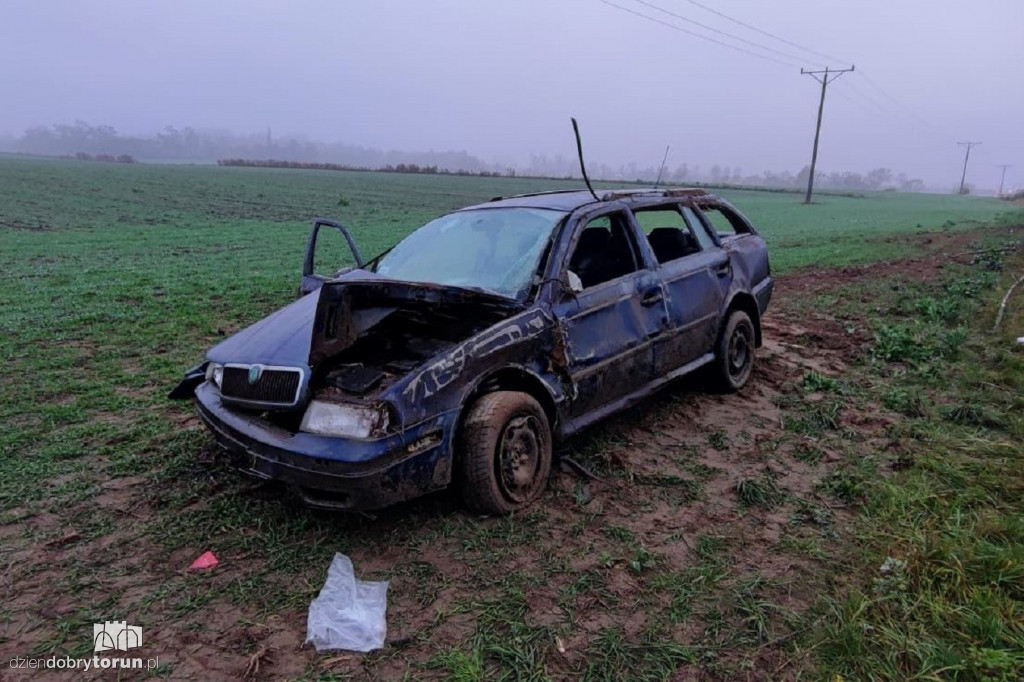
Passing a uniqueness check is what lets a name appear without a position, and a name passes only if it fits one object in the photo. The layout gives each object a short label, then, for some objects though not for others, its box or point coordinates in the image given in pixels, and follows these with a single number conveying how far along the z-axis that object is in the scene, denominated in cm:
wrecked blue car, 316
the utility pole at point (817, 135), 4838
